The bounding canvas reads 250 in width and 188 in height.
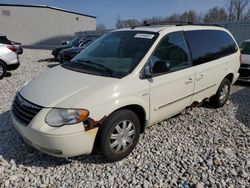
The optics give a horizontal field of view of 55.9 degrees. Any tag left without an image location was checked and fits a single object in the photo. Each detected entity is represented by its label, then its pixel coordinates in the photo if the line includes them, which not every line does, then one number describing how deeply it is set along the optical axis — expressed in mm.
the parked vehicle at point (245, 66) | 7959
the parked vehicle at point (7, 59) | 8734
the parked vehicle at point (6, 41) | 13840
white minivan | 2793
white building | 36188
